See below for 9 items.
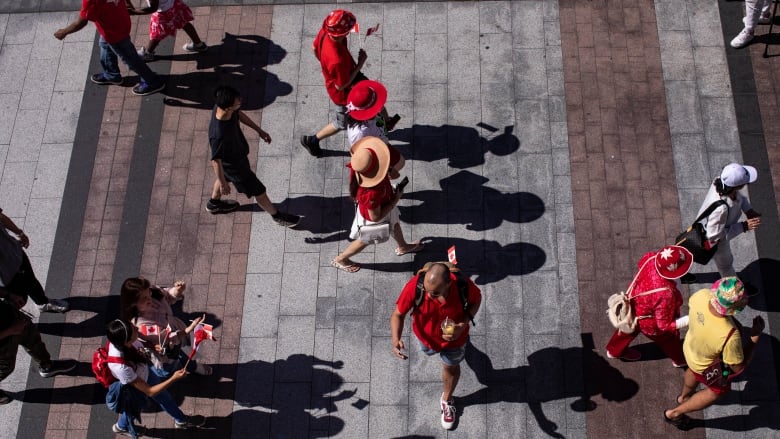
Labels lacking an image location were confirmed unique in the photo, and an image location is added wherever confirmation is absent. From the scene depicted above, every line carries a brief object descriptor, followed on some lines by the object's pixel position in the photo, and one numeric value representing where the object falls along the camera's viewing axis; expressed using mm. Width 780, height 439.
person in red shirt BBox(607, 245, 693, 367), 12383
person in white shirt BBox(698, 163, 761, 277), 13125
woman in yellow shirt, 11531
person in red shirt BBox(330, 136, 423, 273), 13766
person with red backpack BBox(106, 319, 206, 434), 11766
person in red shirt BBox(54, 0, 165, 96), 16906
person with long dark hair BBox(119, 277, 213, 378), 12547
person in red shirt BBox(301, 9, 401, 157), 15227
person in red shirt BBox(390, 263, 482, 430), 11719
